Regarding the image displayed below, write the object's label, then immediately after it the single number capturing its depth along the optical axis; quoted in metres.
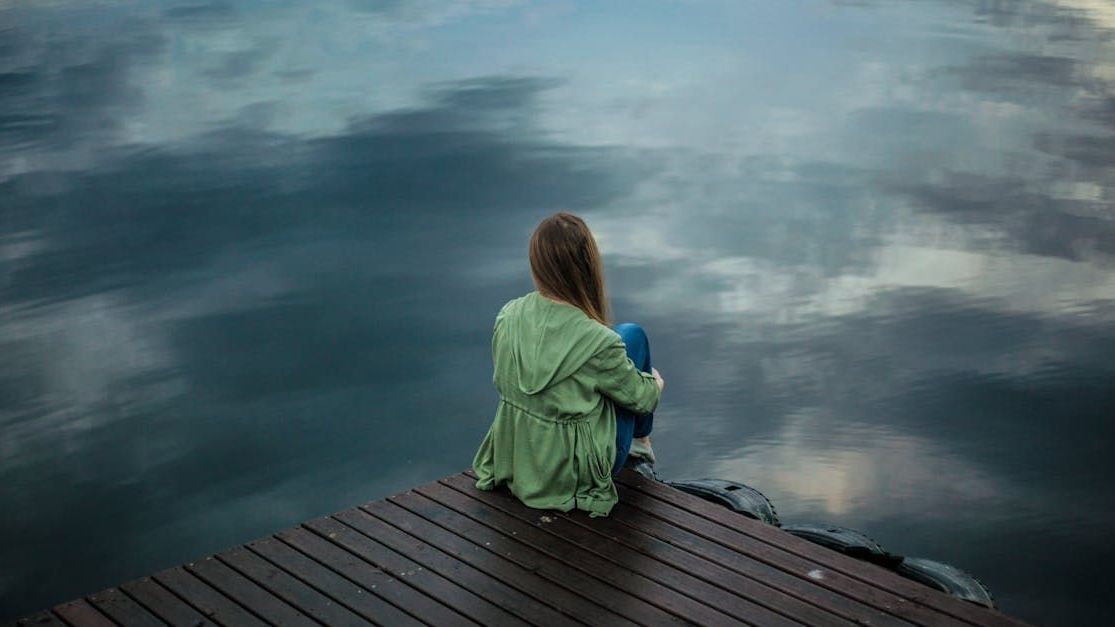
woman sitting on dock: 3.74
